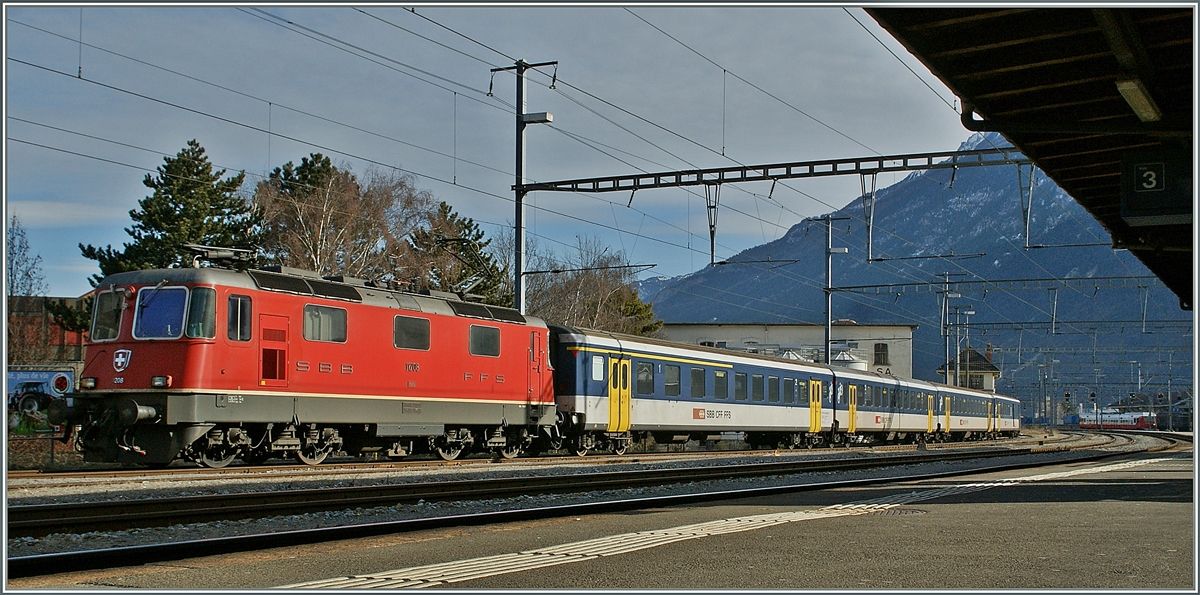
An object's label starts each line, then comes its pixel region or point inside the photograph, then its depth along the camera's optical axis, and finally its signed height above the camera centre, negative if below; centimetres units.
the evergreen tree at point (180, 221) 4172 +567
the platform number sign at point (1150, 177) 1238 +219
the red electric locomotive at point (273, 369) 1717 -17
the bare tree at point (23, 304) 4338 +236
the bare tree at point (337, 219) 4478 +641
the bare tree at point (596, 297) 6575 +422
